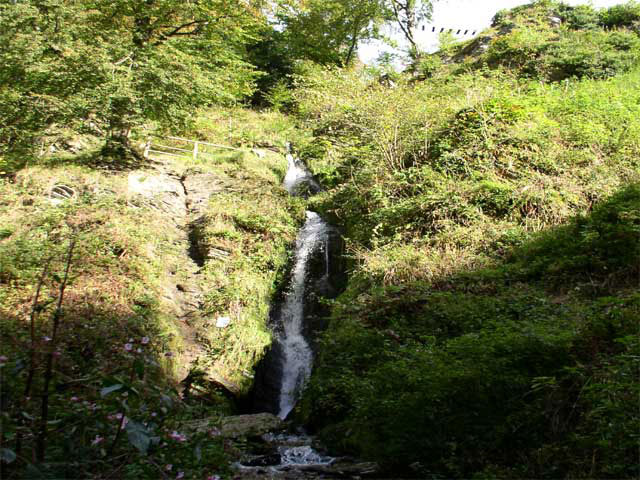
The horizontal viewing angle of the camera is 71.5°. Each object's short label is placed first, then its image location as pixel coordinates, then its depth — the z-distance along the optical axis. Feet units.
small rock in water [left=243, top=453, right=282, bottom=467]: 18.39
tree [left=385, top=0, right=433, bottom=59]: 85.25
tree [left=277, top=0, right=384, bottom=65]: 84.99
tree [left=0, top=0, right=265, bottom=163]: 38.22
